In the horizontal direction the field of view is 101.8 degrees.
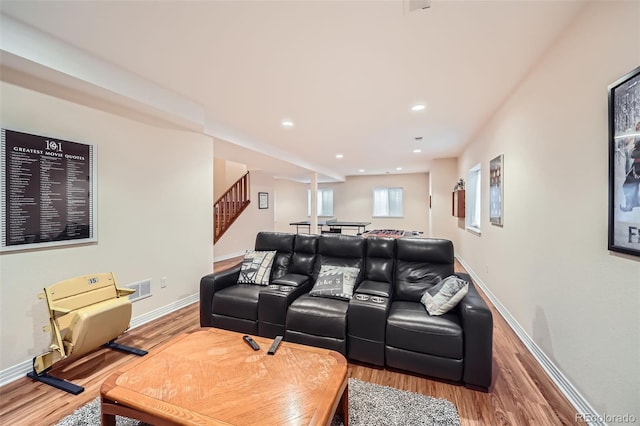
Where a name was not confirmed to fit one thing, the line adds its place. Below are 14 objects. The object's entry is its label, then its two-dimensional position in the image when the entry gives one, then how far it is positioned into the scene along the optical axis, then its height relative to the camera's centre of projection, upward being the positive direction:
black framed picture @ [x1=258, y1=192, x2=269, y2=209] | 8.00 +0.39
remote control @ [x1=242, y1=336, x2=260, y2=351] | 1.76 -0.91
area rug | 1.63 -1.30
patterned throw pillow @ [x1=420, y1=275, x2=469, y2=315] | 2.12 -0.71
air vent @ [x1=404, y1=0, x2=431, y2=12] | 1.59 +1.29
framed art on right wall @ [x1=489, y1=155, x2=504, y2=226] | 3.19 +0.29
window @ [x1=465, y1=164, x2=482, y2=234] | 4.91 +0.26
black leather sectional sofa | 1.95 -0.86
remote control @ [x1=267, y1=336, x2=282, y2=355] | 1.70 -0.90
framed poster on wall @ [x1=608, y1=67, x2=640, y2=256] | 1.29 +0.25
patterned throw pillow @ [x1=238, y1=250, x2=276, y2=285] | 2.98 -0.65
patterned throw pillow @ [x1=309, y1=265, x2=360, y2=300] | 2.56 -0.72
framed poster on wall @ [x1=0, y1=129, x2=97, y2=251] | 2.01 +0.18
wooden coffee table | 1.22 -0.93
